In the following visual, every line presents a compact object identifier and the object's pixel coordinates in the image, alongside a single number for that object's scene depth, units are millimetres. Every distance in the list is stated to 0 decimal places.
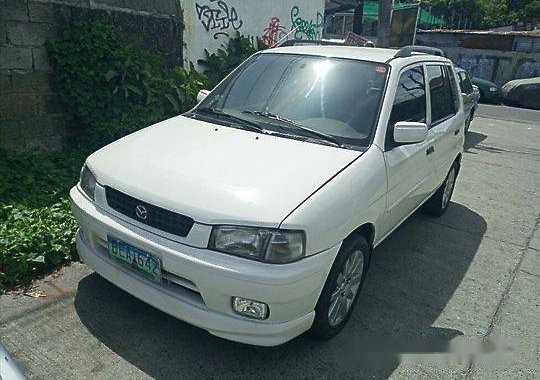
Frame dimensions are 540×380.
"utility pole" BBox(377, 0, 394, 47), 8039
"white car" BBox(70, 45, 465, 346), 2062
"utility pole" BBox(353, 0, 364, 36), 14402
